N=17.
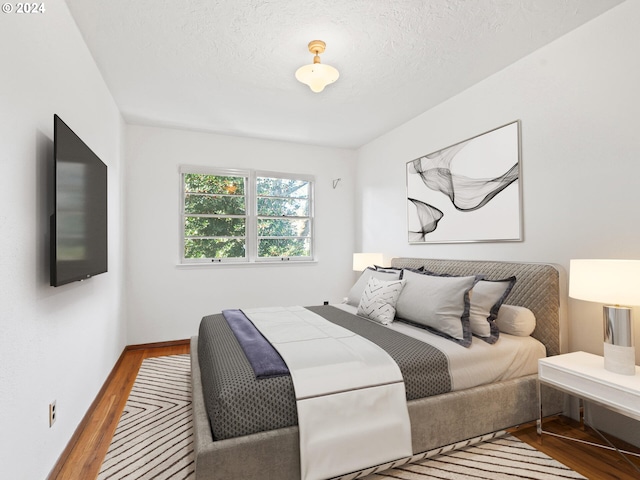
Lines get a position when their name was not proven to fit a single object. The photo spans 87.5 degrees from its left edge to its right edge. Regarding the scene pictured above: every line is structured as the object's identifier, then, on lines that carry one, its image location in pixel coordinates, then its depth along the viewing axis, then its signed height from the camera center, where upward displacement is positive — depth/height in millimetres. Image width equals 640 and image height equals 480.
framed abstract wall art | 2756 +519
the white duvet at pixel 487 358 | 2025 -725
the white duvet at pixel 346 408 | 1593 -814
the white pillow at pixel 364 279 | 3115 -333
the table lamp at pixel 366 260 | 4270 -179
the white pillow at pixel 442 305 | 2285 -435
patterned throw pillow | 2729 -463
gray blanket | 1549 -698
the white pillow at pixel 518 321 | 2377 -545
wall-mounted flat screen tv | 1697 +228
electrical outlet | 1748 -876
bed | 1483 -908
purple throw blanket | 1702 -606
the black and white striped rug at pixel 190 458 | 1771 -1210
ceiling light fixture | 2369 +1249
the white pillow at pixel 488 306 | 2316 -434
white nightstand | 1659 -746
